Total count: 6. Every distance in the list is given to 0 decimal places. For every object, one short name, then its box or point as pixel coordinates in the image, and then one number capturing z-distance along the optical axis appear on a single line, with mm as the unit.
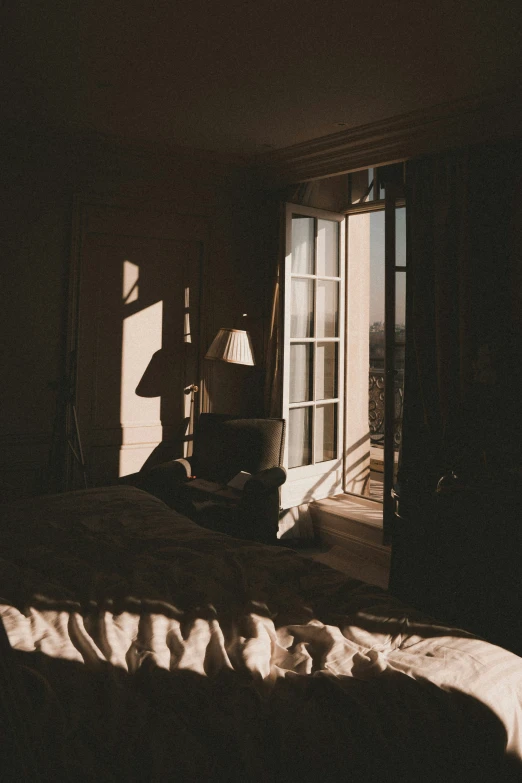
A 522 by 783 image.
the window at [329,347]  4695
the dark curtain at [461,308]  3258
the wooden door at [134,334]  4203
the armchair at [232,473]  3635
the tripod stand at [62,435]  3889
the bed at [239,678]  1080
